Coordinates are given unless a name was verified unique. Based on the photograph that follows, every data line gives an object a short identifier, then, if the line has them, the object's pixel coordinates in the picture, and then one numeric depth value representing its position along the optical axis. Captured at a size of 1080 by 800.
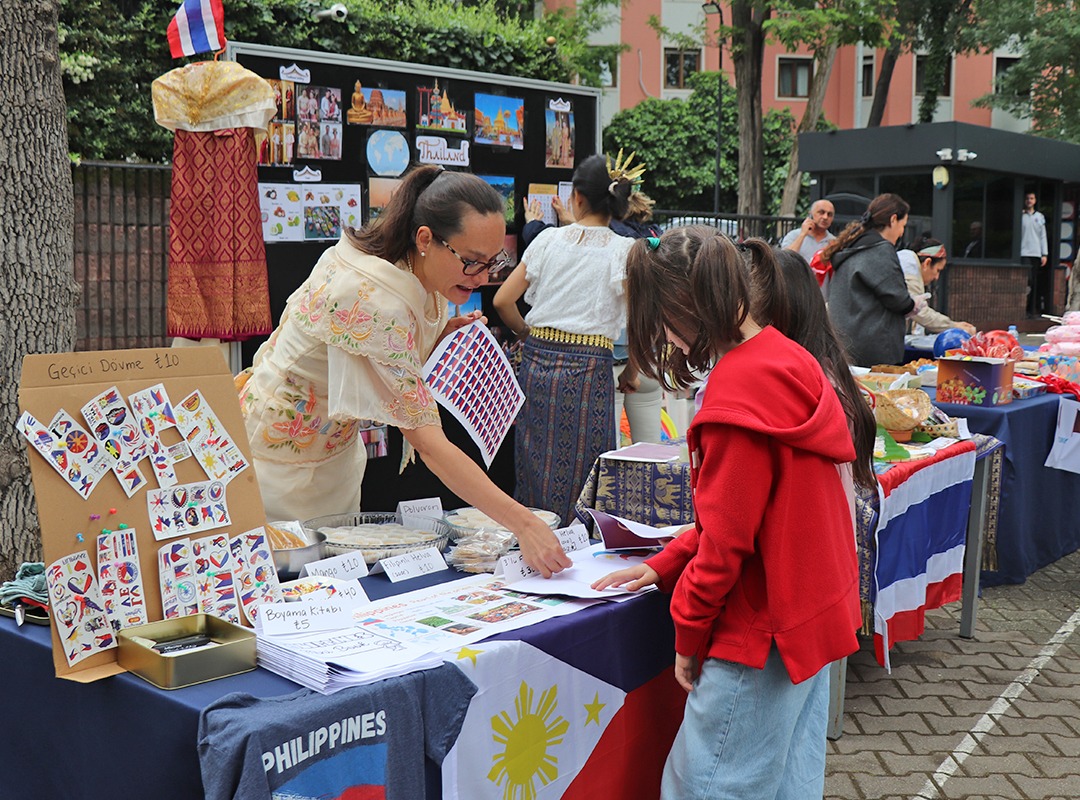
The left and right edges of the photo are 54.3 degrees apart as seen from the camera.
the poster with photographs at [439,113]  5.09
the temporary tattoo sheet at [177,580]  1.66
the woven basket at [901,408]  3.80
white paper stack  1.52
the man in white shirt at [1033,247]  16.75
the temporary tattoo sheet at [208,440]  1.75
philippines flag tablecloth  1.71
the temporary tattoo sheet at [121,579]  1.60
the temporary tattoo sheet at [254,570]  1.77
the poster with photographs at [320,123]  4.62
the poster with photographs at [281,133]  4.50
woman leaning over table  2.13
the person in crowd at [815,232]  6.82
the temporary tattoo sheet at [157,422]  1.68
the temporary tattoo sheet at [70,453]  1.53
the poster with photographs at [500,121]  5.36
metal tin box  1.50
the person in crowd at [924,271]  6.88
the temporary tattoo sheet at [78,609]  1.54
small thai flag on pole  4.18
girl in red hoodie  1.74
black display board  4.59
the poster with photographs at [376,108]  4.82
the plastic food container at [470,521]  2.34
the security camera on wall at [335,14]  5.66
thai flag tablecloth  3.29
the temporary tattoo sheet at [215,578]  1.71
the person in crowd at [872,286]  5.43
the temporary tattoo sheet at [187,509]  1.67
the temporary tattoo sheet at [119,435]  1.62
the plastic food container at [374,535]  2.17
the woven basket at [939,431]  3.91
